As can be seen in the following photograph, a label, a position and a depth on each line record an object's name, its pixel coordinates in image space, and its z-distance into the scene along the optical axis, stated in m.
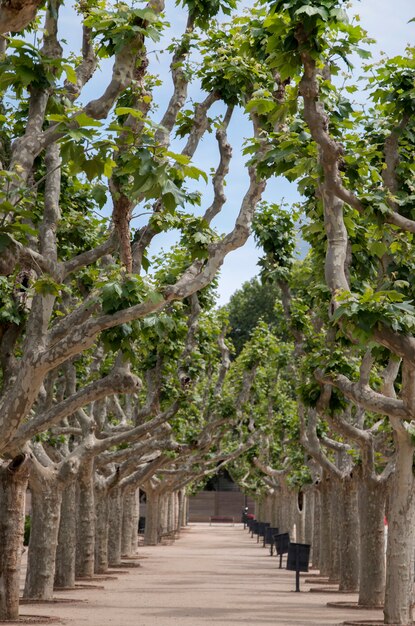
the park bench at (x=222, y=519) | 92.50
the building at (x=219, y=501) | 91.44
